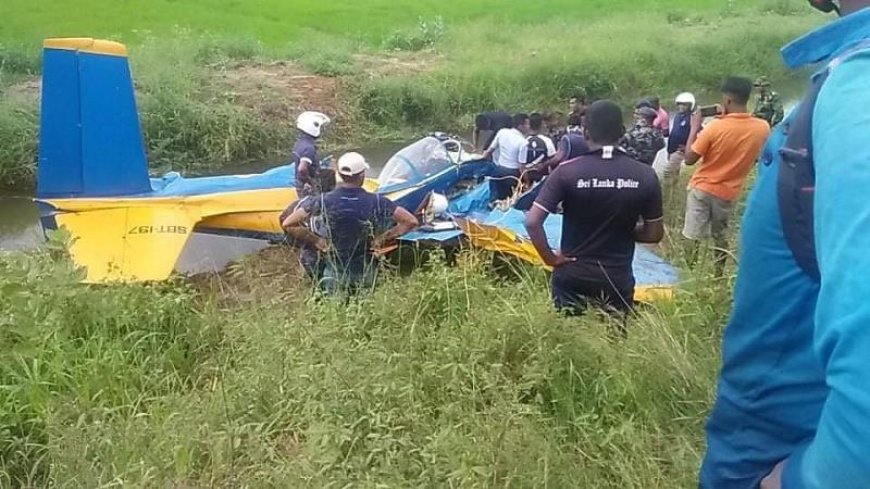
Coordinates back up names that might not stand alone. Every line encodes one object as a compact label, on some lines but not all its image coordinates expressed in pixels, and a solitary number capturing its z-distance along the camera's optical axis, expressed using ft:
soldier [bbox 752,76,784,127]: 28.32
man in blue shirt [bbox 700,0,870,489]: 2.40
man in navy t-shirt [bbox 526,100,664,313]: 13.85
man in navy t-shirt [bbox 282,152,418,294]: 18.17
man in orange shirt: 20.29
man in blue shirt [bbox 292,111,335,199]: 23.73
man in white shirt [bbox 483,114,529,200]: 26.78
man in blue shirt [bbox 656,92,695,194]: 27.48
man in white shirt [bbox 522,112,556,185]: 27.22
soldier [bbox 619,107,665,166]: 28.84
